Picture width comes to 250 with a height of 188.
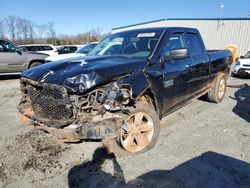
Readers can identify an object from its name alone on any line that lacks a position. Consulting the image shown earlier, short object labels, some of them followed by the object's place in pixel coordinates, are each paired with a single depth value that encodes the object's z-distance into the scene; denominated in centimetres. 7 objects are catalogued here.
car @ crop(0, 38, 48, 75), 1067
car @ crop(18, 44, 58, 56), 1736
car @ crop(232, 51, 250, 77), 1070
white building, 1900
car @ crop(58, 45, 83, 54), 2055
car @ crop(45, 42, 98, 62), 1084
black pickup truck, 297
